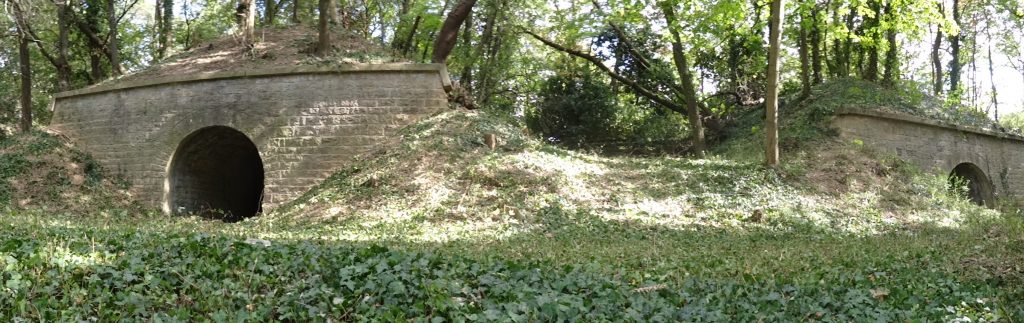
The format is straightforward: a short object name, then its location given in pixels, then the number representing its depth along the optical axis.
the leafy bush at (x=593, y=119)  22.45
